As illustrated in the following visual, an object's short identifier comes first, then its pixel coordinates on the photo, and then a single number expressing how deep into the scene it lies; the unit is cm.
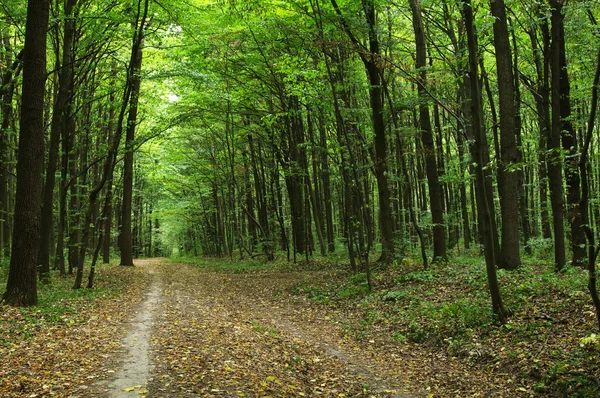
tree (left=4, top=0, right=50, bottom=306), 942
